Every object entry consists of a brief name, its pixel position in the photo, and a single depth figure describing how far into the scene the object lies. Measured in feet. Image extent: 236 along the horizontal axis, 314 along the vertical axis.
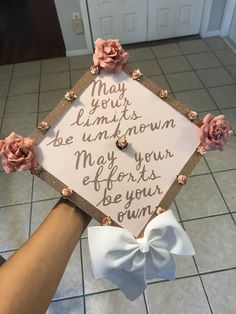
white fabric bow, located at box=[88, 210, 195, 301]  1.58
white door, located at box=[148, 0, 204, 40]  7.52
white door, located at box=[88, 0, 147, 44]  7.30
